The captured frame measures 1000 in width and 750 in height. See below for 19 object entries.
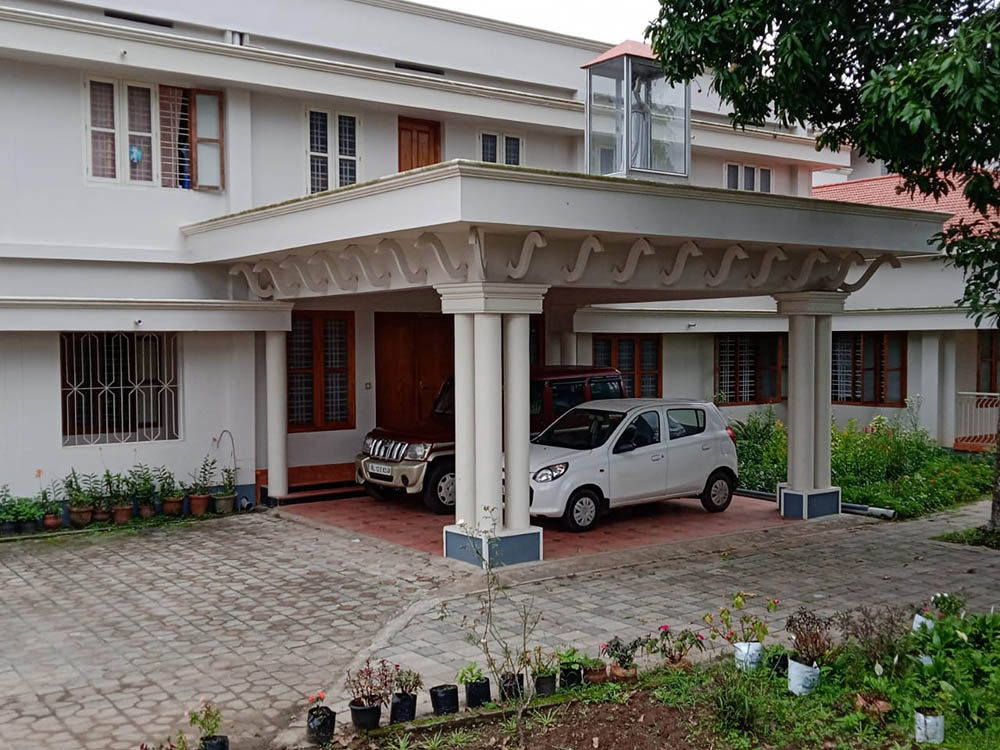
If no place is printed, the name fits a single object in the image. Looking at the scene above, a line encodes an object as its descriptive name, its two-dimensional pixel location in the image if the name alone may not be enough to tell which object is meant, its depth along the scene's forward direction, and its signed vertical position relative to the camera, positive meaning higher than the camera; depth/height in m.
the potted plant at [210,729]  5.69 -2.21
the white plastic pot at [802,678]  6.45 -2.15
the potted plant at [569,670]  6.75 -2.19
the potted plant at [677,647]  7.01 -2.14
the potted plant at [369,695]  6.18 -2.23
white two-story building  10.84 +1.38
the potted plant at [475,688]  6.53 -2.24
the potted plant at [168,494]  14.01 -2.02
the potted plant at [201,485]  14.20 -1.94
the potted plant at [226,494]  14.43 -2.08
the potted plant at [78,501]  13.20 -1.99
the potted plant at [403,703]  6.30 -2.25
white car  12.34 -1.41
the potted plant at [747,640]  6.86 -2.07
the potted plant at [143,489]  13.79 -1.91
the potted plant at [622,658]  6.88 -2.18
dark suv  13.73 -1.28
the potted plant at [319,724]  6.12 -2.32
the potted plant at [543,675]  6.64 -2.20
